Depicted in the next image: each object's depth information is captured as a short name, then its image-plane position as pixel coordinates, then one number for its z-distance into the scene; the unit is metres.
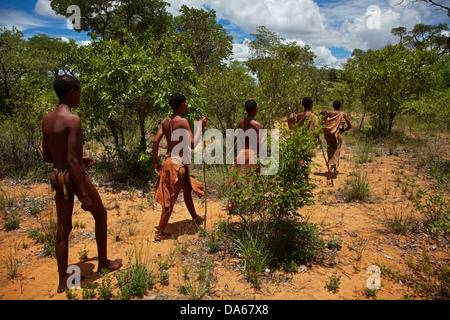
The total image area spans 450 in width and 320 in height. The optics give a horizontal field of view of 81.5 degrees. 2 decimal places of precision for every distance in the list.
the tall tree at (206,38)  12.90
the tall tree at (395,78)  9.55
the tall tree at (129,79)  5.36
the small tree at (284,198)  3.01
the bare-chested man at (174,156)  3.60
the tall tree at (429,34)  33.84
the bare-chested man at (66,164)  2.49
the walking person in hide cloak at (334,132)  6.80
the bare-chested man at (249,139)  4.23
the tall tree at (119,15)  16.39
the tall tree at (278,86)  6.51
